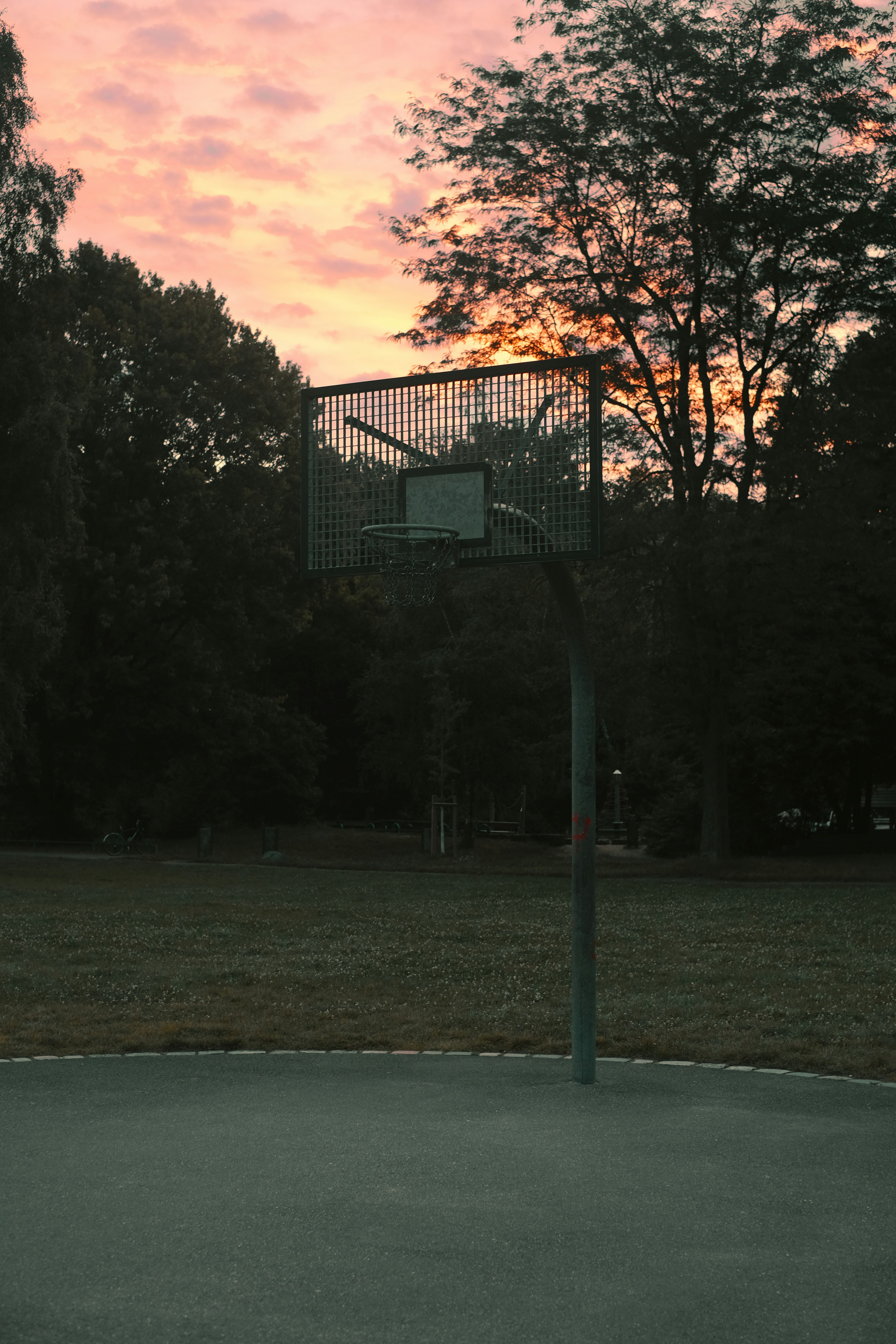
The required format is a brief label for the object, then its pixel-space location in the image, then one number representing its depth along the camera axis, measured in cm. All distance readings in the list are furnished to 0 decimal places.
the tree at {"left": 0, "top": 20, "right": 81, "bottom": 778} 2845
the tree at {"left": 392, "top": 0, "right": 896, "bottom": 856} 2945
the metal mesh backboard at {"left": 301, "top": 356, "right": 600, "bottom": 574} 859
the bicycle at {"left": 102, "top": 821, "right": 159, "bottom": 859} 3944
